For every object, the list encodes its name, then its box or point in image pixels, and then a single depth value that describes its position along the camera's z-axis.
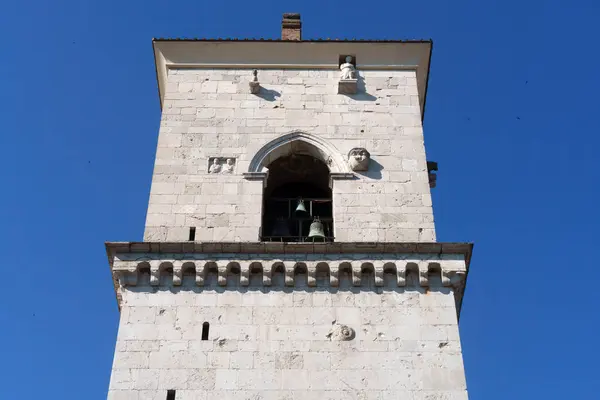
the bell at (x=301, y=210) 17.98
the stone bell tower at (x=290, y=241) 14.65
